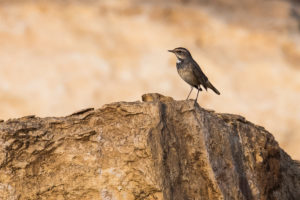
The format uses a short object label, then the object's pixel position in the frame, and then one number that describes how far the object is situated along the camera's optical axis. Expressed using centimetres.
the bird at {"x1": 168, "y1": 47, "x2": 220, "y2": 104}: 1508
